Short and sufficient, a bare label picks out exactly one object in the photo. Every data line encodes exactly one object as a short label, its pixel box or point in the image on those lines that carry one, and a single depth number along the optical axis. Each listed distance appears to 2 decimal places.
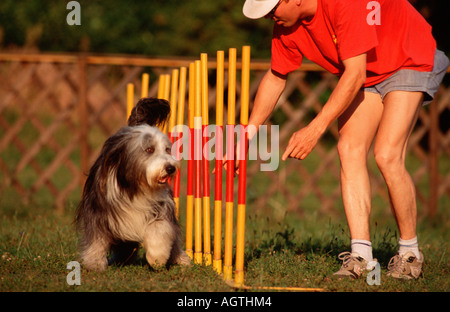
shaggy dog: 8.07
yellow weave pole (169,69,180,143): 9.46
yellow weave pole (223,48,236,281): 7.77
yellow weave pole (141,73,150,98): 10.35
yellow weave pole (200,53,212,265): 8.41
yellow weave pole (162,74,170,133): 9.96
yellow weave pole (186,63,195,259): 8.70
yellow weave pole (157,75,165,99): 10.04
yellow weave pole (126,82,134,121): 10.30
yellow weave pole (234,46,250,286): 7.62
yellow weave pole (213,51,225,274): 8.07
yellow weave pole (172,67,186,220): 9.30
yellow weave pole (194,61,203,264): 8.51
